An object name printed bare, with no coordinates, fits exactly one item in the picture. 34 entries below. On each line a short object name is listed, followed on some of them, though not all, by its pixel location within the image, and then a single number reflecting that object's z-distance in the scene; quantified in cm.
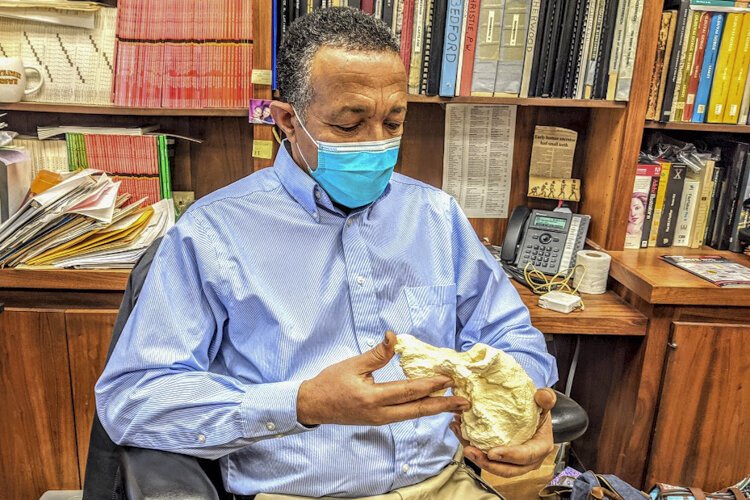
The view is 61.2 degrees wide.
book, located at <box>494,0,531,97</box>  176
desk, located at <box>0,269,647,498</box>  166
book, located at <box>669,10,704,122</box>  178
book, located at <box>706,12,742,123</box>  180
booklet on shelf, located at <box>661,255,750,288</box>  167
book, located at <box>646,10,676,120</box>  177
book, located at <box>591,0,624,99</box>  177
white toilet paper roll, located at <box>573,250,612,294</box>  182
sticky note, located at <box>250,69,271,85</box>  171
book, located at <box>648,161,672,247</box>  192
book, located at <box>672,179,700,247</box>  196
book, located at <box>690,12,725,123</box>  180
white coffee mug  172
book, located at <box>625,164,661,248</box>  191
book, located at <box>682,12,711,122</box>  179
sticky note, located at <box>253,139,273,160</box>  179
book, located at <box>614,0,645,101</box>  173
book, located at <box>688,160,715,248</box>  195
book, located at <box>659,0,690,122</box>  177
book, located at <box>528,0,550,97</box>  176
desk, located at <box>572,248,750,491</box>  166
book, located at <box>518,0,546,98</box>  176
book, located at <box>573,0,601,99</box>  178
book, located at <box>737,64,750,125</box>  186
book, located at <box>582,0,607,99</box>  178
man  102
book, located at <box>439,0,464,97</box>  173
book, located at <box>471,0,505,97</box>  176
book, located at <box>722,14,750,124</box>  181
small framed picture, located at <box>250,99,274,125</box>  174
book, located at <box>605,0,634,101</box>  175
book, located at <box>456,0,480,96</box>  174
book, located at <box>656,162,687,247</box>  193
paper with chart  204
